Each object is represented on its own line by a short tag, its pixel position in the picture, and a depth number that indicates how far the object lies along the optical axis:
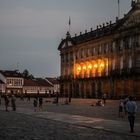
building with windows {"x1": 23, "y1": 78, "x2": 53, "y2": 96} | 82.22
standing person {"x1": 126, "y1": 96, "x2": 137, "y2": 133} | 11.71
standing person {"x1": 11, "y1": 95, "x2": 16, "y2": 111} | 23.29
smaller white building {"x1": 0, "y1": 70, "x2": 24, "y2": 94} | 80.09
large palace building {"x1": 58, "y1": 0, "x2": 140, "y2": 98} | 43.14
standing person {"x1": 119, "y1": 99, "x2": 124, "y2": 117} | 17.83
